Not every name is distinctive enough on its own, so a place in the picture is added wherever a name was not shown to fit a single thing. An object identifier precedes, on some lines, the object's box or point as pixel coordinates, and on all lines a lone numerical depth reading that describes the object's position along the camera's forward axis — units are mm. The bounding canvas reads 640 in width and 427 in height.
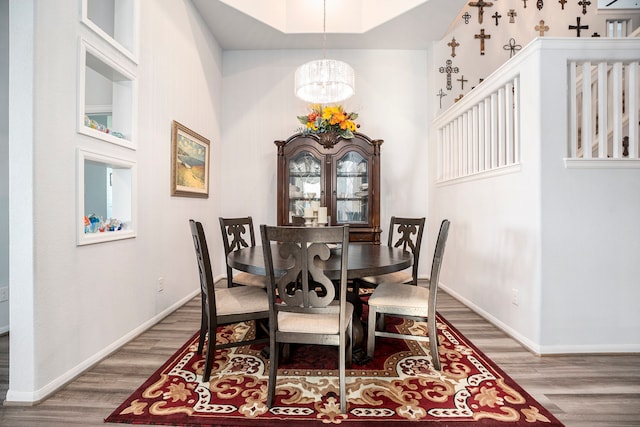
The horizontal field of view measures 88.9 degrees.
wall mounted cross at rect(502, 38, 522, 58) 4199
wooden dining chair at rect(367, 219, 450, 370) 1925
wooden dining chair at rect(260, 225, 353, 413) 1494
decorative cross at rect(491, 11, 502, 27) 4180
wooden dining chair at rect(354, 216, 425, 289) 2592
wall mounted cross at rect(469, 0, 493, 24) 4164
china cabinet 3900
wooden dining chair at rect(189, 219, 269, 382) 1797
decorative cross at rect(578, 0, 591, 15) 4148
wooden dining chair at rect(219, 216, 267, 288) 2475
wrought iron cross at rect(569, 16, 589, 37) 4156
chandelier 2877
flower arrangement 3016
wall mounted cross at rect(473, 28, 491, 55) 4184
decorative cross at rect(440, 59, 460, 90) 4203
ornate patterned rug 1532
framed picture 3119
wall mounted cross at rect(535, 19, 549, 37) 4129
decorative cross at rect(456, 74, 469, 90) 4199
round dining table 1718
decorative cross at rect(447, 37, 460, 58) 4190
